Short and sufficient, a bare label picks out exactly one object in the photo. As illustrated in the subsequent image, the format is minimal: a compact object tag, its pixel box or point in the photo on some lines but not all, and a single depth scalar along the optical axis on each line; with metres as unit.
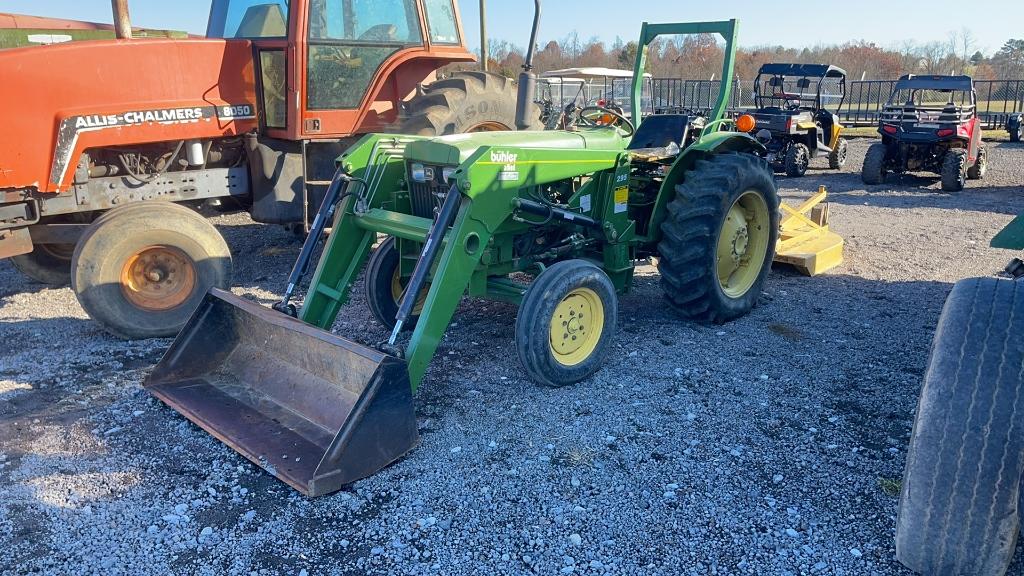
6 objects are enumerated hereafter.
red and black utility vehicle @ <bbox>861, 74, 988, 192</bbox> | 12.33
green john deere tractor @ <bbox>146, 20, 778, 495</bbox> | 3.65
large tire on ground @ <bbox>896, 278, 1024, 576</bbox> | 2.45
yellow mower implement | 6.72
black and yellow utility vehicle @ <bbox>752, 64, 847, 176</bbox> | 14.06
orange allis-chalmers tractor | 5.08
